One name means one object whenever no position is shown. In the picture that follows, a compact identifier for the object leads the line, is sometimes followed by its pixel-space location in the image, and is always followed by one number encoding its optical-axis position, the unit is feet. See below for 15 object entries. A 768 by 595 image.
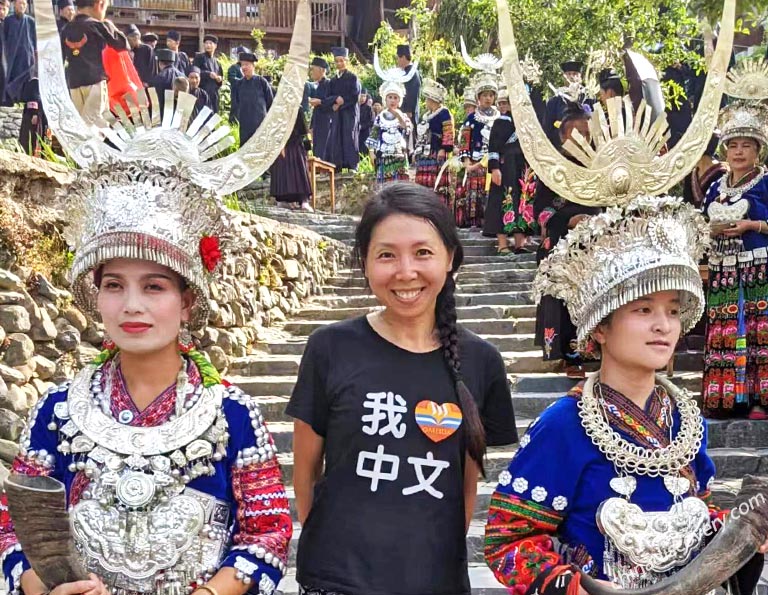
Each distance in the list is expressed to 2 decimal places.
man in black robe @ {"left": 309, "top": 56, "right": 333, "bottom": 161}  54.60
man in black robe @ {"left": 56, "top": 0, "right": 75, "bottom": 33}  38.05
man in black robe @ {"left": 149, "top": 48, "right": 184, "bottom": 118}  44.52
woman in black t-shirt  7.45
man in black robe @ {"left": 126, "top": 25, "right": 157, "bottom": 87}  45.24
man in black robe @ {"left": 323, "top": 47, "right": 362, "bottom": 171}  54.03
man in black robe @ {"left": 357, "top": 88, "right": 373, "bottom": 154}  60.49
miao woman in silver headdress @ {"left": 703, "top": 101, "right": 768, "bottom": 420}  18.56
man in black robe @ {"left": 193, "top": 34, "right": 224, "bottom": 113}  53.62
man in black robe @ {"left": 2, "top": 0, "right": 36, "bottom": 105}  45.50
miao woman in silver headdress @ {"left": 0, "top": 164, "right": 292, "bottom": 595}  7.09
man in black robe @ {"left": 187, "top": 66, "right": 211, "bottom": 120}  44.01
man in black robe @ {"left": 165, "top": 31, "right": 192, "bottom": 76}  50.05
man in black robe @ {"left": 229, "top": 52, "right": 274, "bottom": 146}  44.47
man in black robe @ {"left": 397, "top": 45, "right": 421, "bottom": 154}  61.34
